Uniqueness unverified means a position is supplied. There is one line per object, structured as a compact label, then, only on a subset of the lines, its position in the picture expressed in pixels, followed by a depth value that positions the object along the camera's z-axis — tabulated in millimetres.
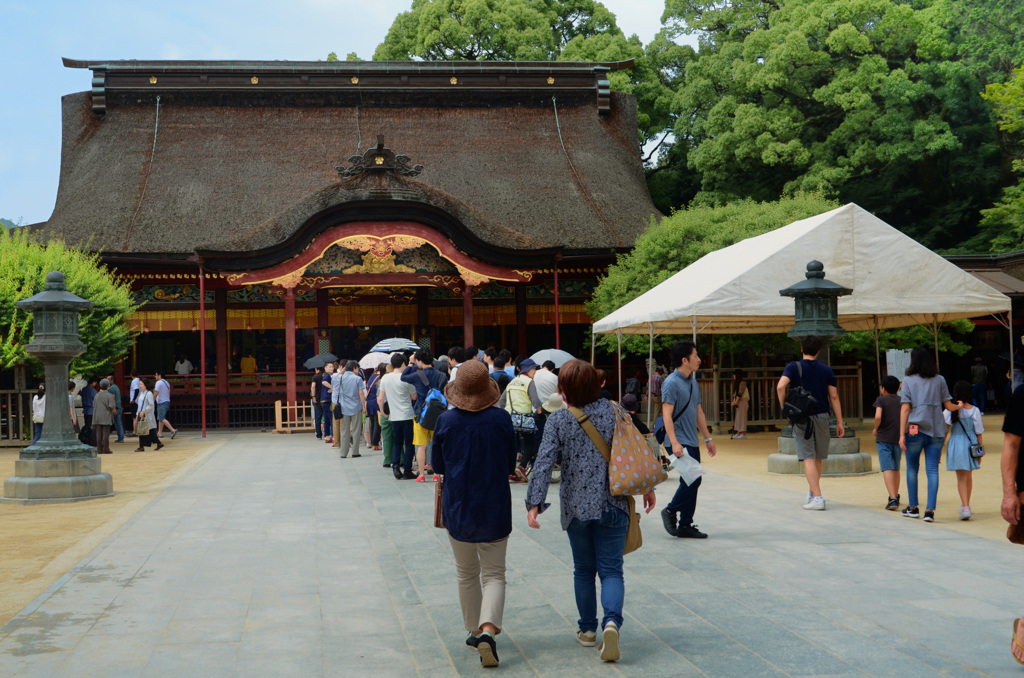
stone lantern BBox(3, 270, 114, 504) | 10805
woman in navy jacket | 4785
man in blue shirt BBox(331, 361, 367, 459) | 15031
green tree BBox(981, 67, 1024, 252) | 20578
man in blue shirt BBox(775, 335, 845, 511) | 8797
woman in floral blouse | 4758
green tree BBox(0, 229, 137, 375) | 17812
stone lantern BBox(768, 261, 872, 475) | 11445
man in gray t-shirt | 7633
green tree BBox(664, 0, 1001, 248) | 25531
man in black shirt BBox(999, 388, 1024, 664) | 4402
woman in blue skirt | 8156
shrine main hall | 20734
